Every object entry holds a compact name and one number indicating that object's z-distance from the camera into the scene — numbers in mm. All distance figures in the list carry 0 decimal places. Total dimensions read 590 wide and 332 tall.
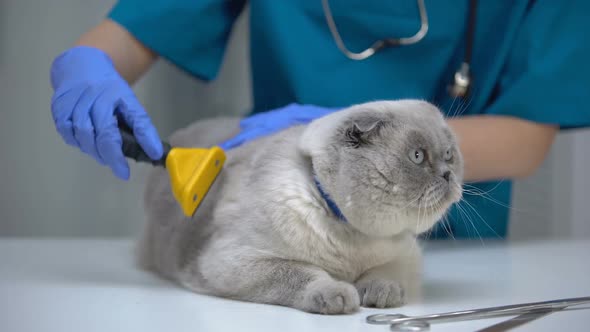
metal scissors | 826
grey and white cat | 1000
